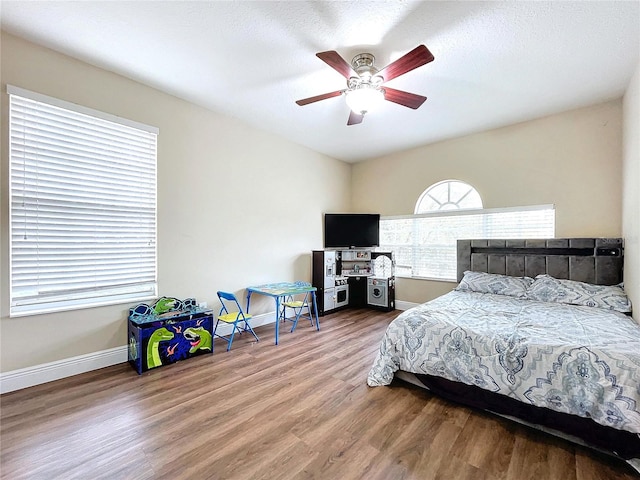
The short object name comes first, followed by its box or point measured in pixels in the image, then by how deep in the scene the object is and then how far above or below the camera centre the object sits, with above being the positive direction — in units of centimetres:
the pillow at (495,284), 344 -55
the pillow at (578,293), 281 -56
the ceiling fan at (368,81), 209 +132
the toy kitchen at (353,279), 470 -68
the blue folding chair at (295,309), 392 -109
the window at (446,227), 384 +21
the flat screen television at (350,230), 514 +18
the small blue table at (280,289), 350 -67
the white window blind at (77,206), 234 +29
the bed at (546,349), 166 -75
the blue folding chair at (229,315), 322 -92
